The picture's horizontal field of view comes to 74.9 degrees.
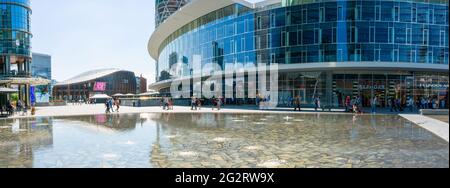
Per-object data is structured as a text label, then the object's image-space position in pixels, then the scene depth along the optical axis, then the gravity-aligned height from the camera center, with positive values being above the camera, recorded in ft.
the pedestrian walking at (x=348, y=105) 94.99 -4.59
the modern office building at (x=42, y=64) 431.02 +42.87
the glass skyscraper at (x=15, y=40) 162.20 +30.06
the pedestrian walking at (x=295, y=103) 102.08 -4.07
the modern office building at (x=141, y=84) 491.02 +14.28
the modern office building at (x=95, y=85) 403.13 +10.33
